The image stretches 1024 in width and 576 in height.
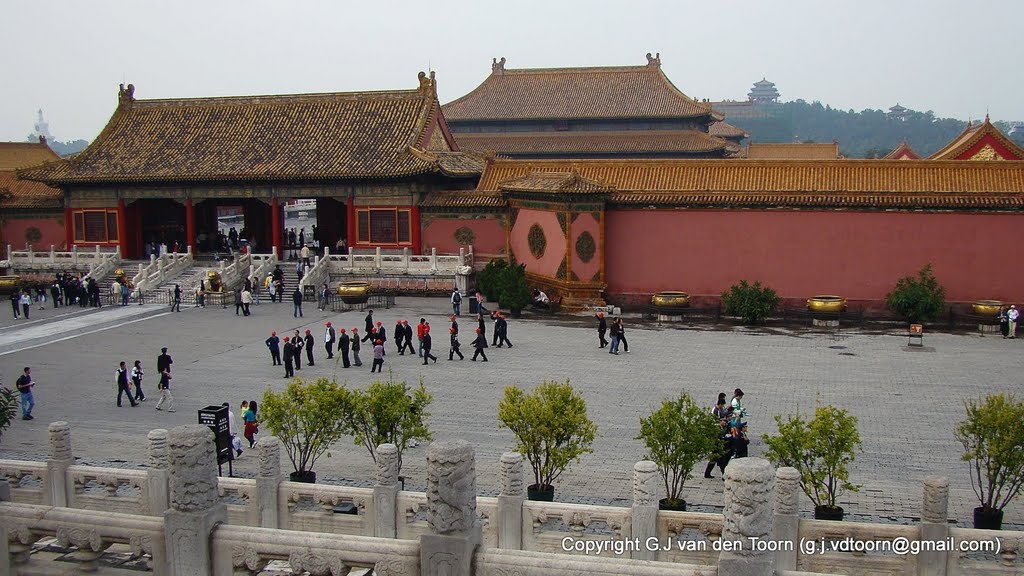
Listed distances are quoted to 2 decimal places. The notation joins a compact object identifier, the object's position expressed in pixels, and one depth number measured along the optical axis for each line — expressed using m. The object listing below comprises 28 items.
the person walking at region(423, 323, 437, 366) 23.75
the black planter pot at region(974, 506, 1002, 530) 12.21
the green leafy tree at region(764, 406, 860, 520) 12.23
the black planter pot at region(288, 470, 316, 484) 14.21
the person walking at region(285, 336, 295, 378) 22.33
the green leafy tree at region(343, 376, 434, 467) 14.08
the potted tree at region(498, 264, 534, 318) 31.53
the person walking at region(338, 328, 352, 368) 23.53
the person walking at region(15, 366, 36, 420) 19.00
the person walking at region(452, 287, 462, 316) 31.72
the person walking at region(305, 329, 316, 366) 23.53
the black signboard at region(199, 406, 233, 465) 14.48
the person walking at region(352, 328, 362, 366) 23.67
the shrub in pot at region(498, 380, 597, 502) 13.50
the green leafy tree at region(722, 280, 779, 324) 29.78
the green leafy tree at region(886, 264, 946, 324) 28.94
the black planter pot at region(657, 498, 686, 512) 12.83
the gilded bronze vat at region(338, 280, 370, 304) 33.00
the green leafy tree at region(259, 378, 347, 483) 14.08
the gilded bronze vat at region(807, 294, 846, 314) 29.55
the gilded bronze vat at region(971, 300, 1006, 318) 28.30
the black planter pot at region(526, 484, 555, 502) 13.60
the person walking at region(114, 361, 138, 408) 19.86
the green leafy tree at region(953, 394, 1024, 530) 12.14
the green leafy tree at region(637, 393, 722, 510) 12.86
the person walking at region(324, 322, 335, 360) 24.47
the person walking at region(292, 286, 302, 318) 30.92
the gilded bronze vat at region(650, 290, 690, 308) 30.50
